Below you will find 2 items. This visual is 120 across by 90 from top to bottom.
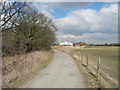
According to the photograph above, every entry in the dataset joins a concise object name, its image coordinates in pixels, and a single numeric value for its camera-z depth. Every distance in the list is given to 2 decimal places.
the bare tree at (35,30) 26.98
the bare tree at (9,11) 15.98
